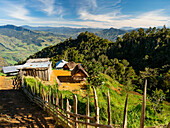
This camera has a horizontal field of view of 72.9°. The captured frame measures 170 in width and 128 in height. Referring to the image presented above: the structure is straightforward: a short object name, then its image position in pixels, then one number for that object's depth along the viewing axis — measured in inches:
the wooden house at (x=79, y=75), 606.2
